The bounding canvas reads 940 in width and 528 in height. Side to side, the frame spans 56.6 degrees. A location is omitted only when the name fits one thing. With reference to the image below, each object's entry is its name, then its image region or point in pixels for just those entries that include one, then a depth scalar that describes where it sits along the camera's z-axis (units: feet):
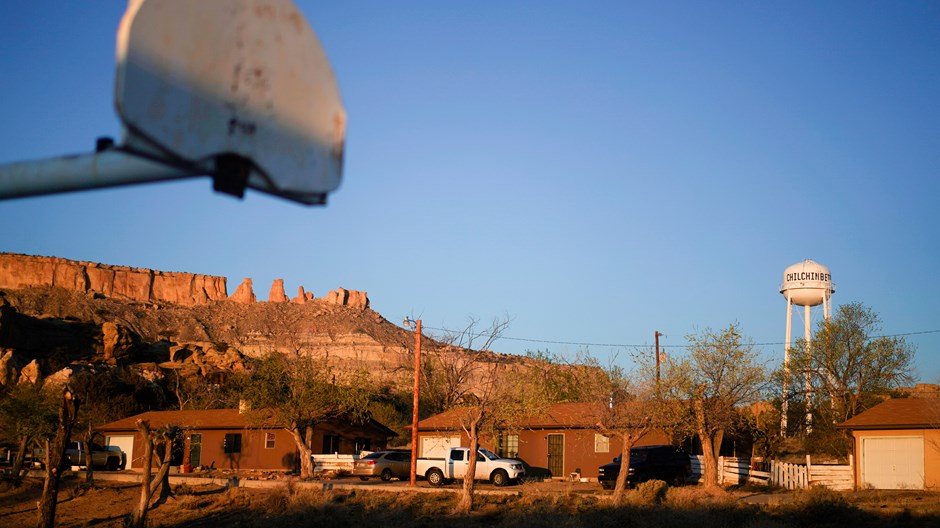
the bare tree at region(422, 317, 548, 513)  101.62
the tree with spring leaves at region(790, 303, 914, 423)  164.66
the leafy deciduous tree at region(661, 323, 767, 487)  110.32
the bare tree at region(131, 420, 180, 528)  96.98
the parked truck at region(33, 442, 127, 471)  159.22
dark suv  117.70
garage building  104.68
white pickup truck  125.29
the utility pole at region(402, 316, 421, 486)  119.34
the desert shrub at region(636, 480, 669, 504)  98.02
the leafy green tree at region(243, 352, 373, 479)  141.49
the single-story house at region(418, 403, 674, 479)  136.67
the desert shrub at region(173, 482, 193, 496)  117.60
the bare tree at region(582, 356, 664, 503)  104.27
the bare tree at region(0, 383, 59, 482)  131.03
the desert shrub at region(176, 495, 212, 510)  108.68
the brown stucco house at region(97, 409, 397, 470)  155.53
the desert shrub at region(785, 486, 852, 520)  83.30
